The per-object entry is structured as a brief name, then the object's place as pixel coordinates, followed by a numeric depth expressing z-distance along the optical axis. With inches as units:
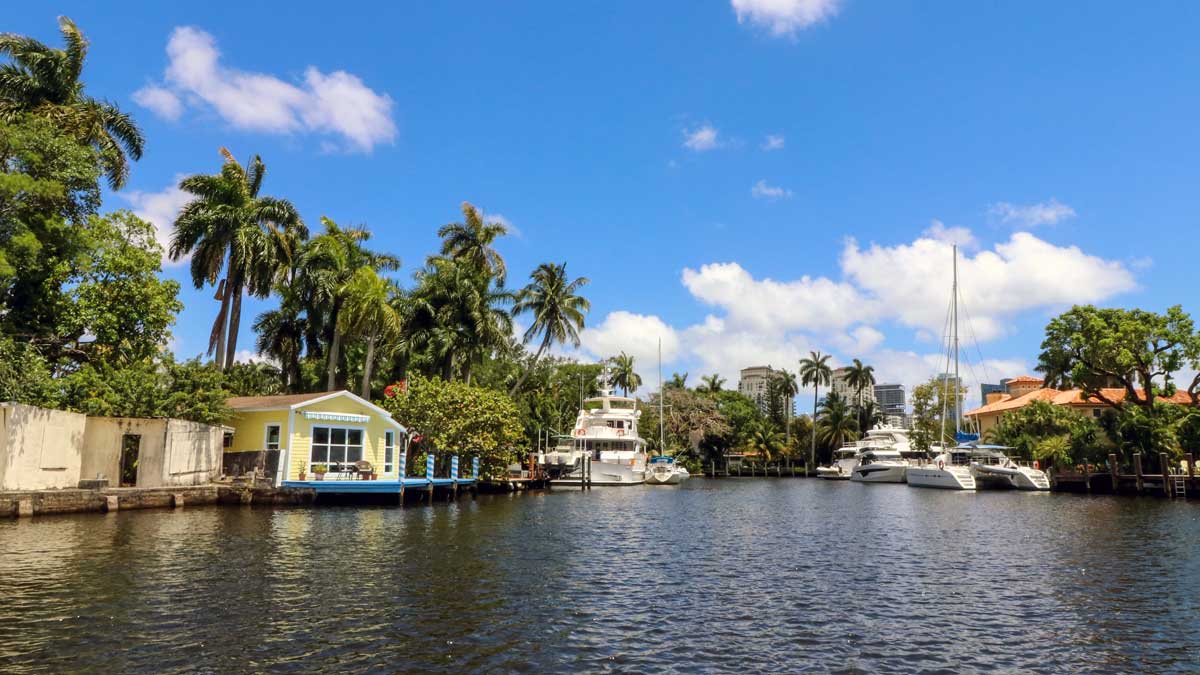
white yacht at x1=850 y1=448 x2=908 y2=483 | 2842.0
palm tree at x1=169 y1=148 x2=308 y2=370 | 1723.7
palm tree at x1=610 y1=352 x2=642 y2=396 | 4128.9
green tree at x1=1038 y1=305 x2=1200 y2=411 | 1847.9
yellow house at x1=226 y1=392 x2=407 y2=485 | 1348.4
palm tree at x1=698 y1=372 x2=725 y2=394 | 4494.1
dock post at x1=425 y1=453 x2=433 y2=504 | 1536.7
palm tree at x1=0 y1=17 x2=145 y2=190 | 1381.6
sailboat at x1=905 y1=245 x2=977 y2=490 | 2246.6
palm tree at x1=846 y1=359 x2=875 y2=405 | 4192.9
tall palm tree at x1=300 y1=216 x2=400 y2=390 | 1817.2
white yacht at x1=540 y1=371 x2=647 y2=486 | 2233.0
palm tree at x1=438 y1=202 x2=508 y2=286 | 2265.0
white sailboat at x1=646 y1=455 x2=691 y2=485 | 2484.0
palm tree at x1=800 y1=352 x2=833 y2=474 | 4261.8
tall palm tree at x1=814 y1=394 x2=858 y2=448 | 3831.2
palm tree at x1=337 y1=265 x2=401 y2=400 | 1744.6
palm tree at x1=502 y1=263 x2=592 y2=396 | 2448.3
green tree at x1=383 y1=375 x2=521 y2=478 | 1643.7
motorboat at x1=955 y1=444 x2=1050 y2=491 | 2103.3
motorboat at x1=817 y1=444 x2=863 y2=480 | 3281.7
